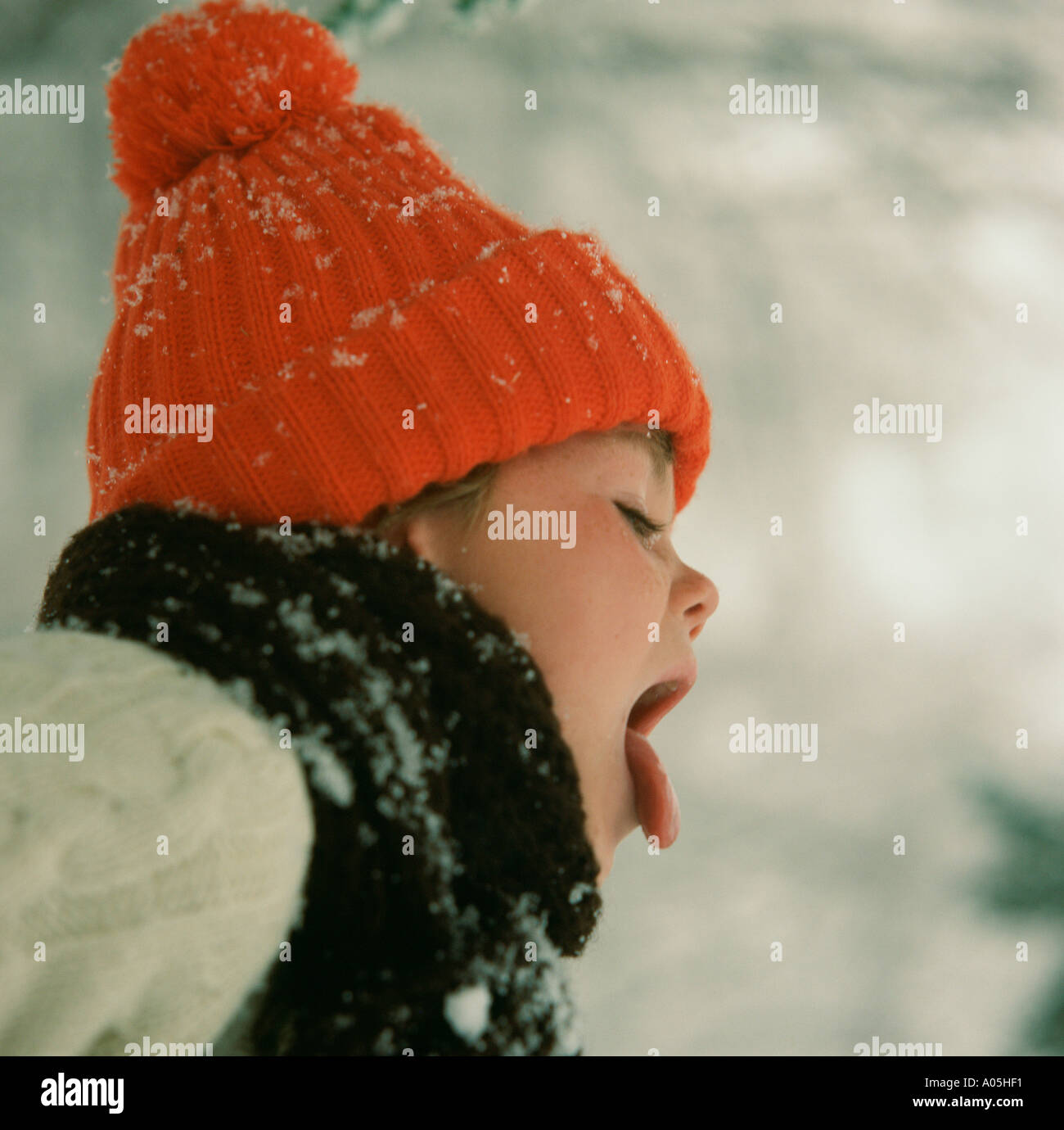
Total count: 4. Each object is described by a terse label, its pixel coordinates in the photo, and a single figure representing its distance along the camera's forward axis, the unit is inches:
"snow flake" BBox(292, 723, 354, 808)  18.7
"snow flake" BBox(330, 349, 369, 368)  25.2
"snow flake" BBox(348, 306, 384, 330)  26.1
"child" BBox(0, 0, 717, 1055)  16.8
